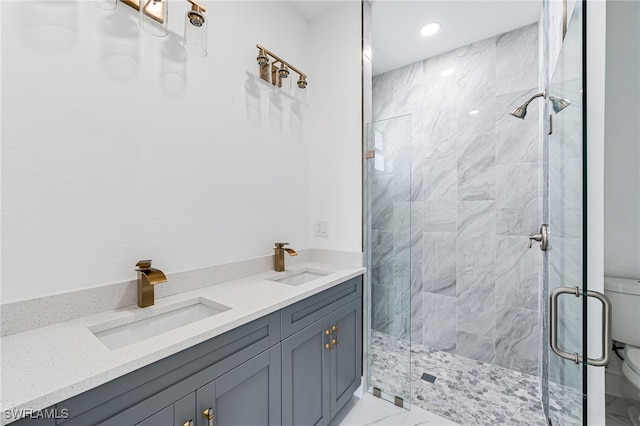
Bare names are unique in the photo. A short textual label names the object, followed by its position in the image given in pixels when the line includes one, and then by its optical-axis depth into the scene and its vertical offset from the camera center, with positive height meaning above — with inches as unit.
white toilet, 51.1 -19.4
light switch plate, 79.7 -4.9
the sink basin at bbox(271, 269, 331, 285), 67.5 -16.9
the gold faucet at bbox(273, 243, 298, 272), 68.2 -11.9
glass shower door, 32.7 -3.2
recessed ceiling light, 81.8 +57.7
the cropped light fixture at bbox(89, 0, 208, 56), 43.4 +32.9
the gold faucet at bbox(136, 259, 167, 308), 41.8 -11.3
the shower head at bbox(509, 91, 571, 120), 41.9 +20.7
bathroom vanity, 27.0 -22.8
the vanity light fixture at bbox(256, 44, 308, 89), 63.9 +36.5
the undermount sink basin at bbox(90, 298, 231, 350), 37.5 -17.7
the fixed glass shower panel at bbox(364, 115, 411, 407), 73.2 -12.1
